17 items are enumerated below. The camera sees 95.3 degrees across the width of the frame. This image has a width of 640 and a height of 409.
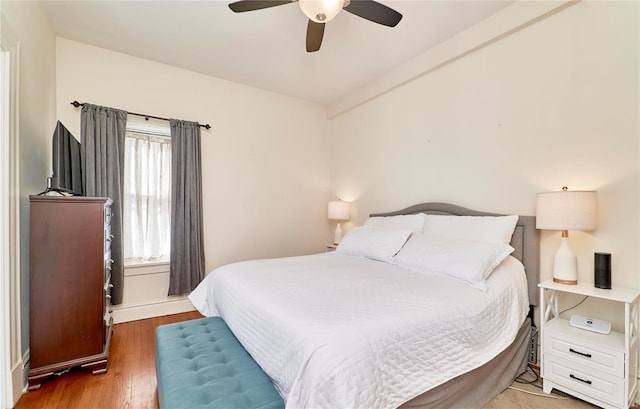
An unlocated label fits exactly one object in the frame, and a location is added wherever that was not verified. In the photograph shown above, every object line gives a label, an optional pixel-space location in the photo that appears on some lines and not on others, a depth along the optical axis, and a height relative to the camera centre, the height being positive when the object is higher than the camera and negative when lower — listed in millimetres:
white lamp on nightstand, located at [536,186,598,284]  1823 -96
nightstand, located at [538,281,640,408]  1606 -911
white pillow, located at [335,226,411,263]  2568 -372
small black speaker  1806 -422
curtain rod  2793 +960
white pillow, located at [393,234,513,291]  1892 -394
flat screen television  2061 +314
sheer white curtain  3176 +81
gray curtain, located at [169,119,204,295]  3246 -64
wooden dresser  1911 -553
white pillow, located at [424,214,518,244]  2240 -205
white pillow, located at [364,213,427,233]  2832 -197
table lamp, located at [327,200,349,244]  3992 -119
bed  1116 -580
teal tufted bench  1183 -788
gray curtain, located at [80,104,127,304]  2812 +428
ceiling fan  1830 +1268
